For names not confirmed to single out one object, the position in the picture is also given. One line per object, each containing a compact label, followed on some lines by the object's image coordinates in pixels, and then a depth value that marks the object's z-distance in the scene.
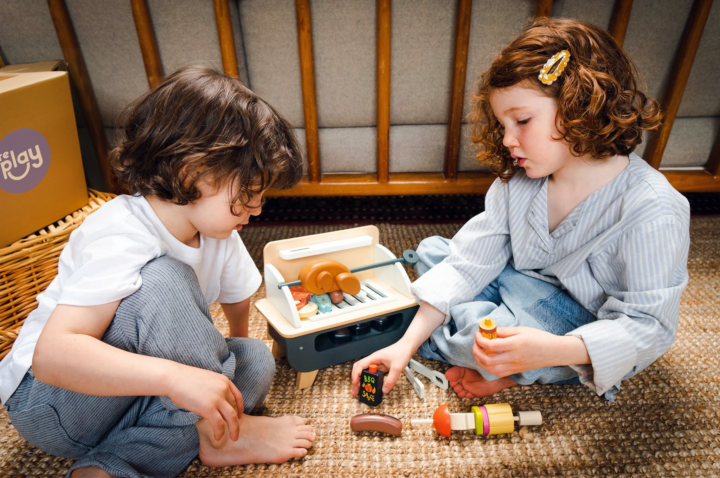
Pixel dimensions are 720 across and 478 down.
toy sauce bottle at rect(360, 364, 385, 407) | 0.74
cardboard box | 0.84
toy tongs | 0.77
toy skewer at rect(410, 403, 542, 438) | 0.69
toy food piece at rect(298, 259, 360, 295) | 0.82
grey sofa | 1.06
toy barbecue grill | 0.78
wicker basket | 0.84
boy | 0.52
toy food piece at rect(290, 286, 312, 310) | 0.85
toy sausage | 0.70
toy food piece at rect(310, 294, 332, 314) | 0.84
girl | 0.65
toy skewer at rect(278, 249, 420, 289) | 0.88
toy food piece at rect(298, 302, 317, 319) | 0.81
